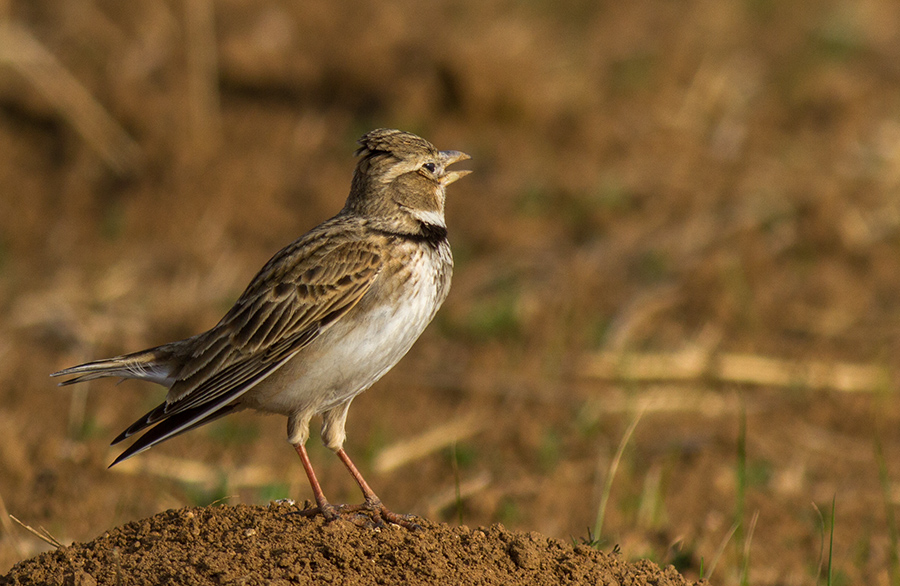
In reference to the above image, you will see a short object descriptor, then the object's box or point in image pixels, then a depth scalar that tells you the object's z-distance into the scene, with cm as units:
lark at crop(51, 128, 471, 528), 1005
